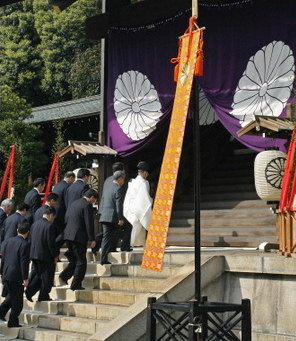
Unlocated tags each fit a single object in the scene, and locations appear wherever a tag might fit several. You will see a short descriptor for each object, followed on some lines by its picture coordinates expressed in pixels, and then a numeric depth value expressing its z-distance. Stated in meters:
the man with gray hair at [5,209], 13.75
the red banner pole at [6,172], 16.39
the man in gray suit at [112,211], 11.84
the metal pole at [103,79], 15.84
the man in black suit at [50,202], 12.09
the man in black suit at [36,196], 13.59
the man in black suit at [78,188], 12.70
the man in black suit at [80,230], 11.19
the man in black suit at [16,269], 10.92
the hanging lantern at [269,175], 11.14
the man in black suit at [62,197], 12.91
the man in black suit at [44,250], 11.22
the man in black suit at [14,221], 12.33
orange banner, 7.57
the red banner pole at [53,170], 15.51
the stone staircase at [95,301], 10.26
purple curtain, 12.56
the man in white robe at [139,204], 12.39
